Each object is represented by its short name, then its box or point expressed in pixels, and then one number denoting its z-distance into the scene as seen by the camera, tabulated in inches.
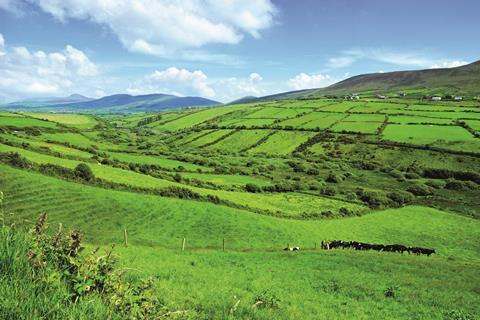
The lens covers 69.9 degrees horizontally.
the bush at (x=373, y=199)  3097.7
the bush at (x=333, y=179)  4124.0
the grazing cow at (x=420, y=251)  1663.1
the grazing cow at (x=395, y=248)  1675.7
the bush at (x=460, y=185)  3897.6
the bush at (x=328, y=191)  3371.1
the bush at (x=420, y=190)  3671.3
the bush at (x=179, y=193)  2107.5
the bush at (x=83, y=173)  2001.7
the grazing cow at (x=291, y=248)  1636.3
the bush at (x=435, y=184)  4001.0
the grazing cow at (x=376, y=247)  1689.2
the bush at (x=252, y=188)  3105.3
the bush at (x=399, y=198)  3272.6
